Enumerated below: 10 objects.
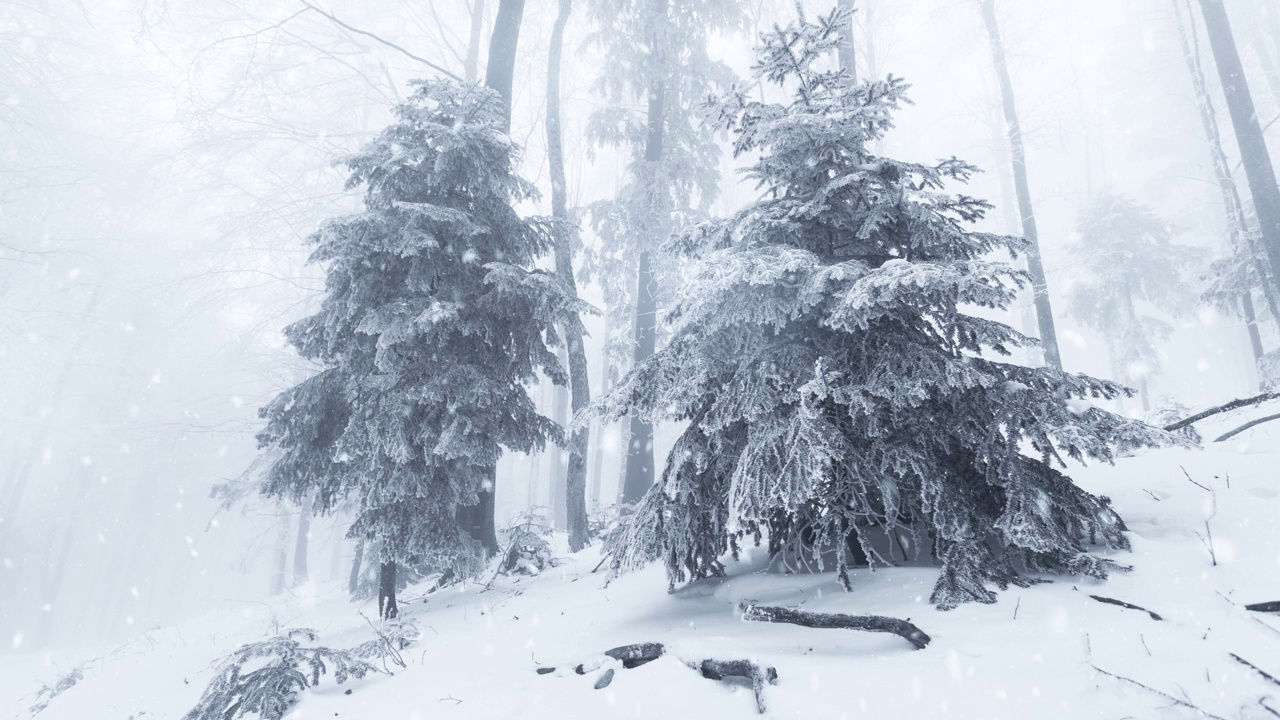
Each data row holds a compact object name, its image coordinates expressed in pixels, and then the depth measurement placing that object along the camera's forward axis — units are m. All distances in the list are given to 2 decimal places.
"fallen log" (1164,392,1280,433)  4.94
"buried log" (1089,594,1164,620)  2.92
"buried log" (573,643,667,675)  3.47
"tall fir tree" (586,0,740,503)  12.45
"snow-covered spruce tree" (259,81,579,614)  6.02
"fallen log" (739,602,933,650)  3.08
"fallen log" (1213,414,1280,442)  5.15
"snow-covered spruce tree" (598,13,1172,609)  3.46
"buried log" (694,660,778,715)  2.79
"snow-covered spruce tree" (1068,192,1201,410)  20.91
